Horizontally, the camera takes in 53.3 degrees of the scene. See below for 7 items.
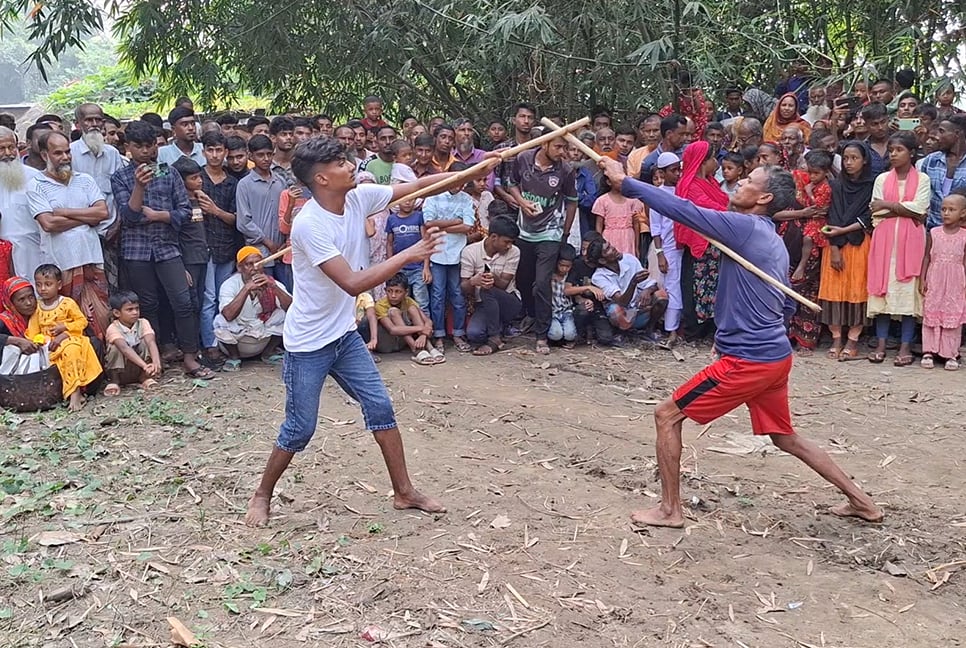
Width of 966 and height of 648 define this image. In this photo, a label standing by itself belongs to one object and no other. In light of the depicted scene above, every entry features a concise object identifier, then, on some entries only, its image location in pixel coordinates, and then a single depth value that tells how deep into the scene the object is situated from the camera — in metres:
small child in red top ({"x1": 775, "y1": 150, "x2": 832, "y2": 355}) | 7.61
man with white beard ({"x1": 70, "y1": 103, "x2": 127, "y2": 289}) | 6.93
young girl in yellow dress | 6.27
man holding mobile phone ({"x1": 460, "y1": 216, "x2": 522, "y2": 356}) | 7.74
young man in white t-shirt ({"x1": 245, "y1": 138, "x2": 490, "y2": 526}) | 4.02
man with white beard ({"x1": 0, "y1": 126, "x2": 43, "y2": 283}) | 6.56
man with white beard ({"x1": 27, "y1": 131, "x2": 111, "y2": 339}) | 6.49
